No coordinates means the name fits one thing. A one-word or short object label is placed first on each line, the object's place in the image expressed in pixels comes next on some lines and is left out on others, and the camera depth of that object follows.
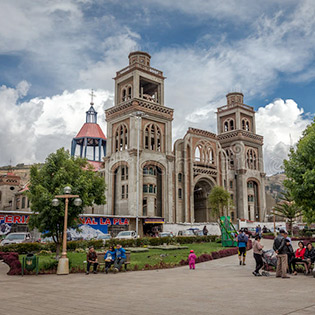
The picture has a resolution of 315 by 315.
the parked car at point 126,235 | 36.21
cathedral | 51.28
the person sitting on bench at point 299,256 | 14.48
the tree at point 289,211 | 56.31
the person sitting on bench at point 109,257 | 16.45
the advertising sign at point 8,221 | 35.59
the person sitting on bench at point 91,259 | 16.21
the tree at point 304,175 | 17.59
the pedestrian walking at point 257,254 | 14.15
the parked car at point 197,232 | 43.59
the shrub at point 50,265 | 16.94
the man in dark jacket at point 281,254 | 13.40
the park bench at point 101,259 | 17.21
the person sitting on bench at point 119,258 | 16.69
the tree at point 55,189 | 21.45
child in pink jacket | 17.25
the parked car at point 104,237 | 35.91
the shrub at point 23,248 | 25.19
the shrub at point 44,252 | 25.30
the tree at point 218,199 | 56.34
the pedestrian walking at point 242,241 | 18.09
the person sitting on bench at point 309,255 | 14.23
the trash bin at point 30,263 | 15.99
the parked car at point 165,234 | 38.20
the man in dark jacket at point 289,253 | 14.15
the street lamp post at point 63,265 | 16.16
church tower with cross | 76.82
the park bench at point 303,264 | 14.42
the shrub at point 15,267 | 16.12
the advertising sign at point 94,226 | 39.92
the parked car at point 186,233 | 40.38
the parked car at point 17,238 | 29.54
